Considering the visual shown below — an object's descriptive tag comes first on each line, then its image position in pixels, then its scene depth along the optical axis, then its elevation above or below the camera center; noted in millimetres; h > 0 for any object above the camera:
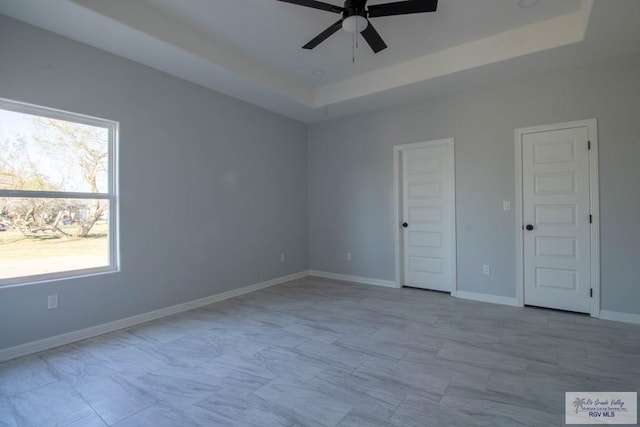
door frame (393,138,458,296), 4809 +58
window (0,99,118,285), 2729 +206
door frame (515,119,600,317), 3426 +67
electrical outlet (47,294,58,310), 2839 -785
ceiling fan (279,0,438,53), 2305 +1552
